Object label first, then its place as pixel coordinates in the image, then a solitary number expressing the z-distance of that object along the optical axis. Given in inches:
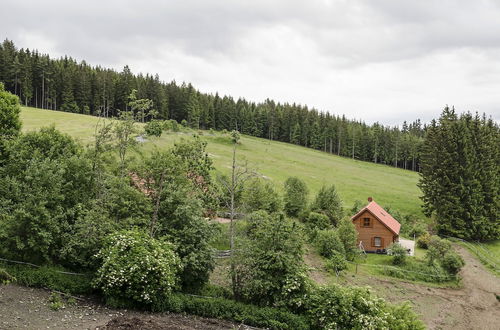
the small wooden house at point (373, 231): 1749.5
